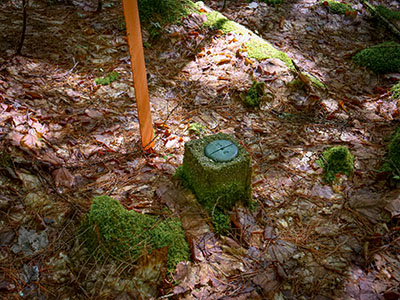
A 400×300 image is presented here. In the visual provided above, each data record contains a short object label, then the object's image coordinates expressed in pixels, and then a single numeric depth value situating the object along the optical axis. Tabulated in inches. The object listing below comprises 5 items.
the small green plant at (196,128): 131.7
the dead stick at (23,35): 136.8
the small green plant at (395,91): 151.6
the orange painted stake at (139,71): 92.7
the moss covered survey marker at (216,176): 93.0
